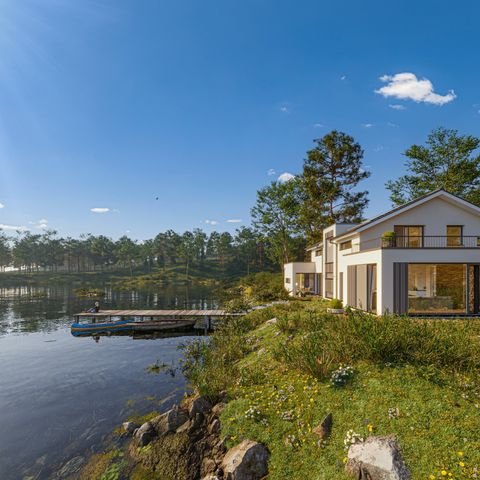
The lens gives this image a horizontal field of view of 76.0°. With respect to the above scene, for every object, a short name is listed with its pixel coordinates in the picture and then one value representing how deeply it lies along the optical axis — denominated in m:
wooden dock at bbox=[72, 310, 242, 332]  23.88
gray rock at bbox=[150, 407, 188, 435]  8.16
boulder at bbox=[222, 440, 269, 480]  6.19
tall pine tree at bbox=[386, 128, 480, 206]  35.41
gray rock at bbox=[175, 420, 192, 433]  7.90
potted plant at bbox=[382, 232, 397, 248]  18.14
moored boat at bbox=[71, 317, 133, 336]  23.31
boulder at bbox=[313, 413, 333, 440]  6.55
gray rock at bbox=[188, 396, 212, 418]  8.38
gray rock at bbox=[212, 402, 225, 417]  8.15
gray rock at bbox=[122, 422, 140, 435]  9.08
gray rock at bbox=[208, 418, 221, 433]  7.67
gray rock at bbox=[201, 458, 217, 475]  6.68
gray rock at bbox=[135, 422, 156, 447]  8.09
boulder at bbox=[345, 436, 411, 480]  5.30
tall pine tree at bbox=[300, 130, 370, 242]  40.47
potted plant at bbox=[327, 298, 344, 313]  19.17
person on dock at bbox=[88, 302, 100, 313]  27.78
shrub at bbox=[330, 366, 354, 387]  7.81
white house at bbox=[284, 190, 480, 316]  16.92
